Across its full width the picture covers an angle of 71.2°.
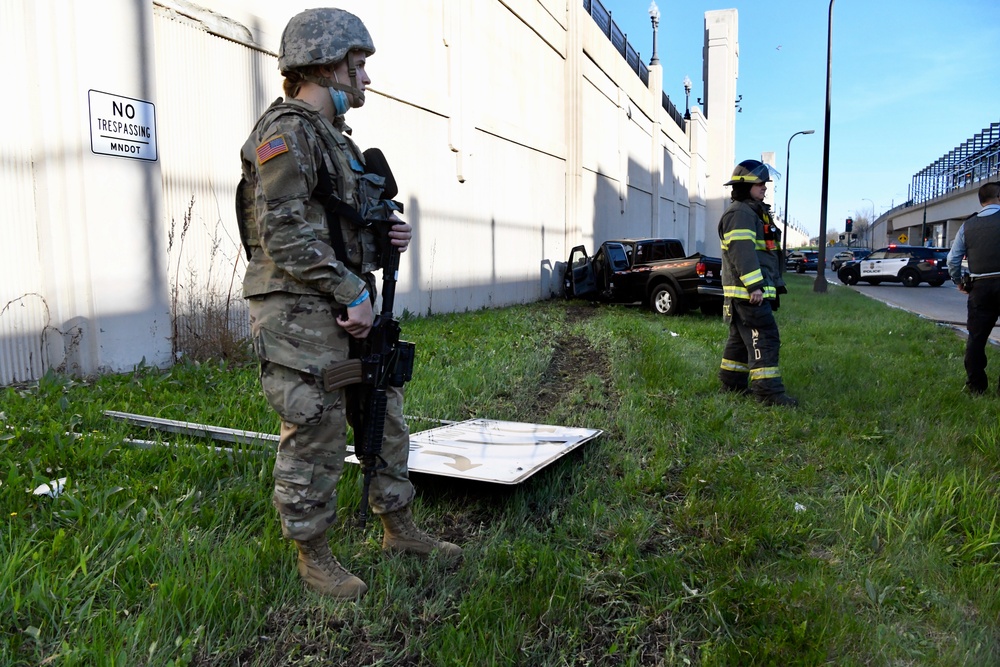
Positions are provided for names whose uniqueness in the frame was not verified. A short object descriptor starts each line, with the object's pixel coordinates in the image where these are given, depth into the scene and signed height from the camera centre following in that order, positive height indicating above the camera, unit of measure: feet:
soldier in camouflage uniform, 7.29 +0.11
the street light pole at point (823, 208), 68.21 +6.16
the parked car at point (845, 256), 139.59 +2.62
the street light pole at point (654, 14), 91.97 +33.88
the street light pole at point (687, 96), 133.80 +33.78
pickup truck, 41.24 -0.30
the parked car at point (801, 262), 138.21 +1.64
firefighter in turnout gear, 17.95 -0.12
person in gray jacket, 18.84 -0.48
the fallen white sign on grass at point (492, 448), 11.07 -3.16
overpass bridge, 154.40 +19.41
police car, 82.43 +0.27
